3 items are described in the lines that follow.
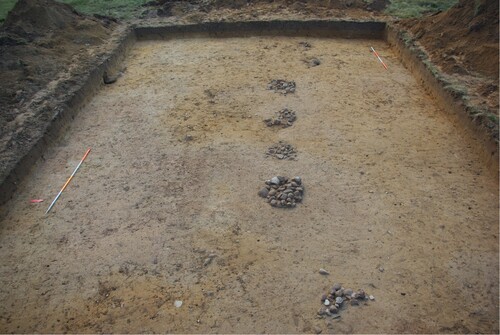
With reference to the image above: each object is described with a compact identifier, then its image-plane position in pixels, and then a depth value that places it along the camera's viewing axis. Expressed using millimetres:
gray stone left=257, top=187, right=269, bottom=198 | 4180
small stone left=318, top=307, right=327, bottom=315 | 3078
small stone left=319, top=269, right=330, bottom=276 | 3381
